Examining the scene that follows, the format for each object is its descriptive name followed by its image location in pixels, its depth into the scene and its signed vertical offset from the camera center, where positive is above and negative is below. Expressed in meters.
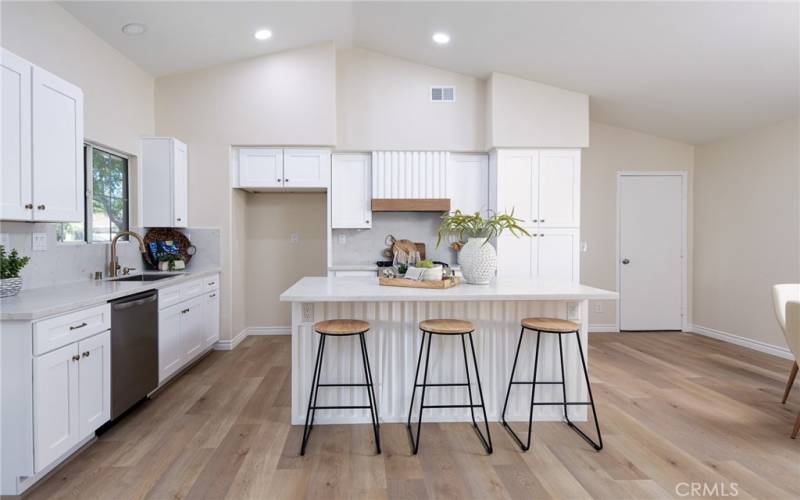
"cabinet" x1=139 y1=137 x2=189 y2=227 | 4.09 +0.65
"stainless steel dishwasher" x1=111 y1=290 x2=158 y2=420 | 2.55 -0.68
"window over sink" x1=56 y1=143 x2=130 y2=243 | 3.30 +0.41
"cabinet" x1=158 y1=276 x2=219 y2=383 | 3.24 -0.69
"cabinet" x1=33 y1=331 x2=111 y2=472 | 1.97 -0.77
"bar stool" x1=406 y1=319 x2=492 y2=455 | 2.34 -0.47
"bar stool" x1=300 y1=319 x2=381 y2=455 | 2.33 -0.54
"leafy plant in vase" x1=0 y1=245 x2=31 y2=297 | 2.25 -0.14
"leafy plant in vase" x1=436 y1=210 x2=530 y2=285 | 2.76 +0.00
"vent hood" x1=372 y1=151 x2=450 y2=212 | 4.65 +0.75
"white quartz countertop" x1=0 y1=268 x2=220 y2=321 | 1.93 -0.29
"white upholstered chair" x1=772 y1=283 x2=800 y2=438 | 2.43 -0.42
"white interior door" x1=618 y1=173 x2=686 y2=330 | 5.25 +0.11
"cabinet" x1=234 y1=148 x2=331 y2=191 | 4.52 +0.85
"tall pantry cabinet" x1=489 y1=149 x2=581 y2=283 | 4.48 +0.45
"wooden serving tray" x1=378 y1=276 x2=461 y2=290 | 2.61 -0.23
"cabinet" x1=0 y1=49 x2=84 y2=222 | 2.12 +0.57
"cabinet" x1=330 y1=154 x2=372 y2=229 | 4.69 +0.62
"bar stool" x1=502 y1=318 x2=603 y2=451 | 2.35 -0.46
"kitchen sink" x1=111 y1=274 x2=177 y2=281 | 3.47 -0.26
